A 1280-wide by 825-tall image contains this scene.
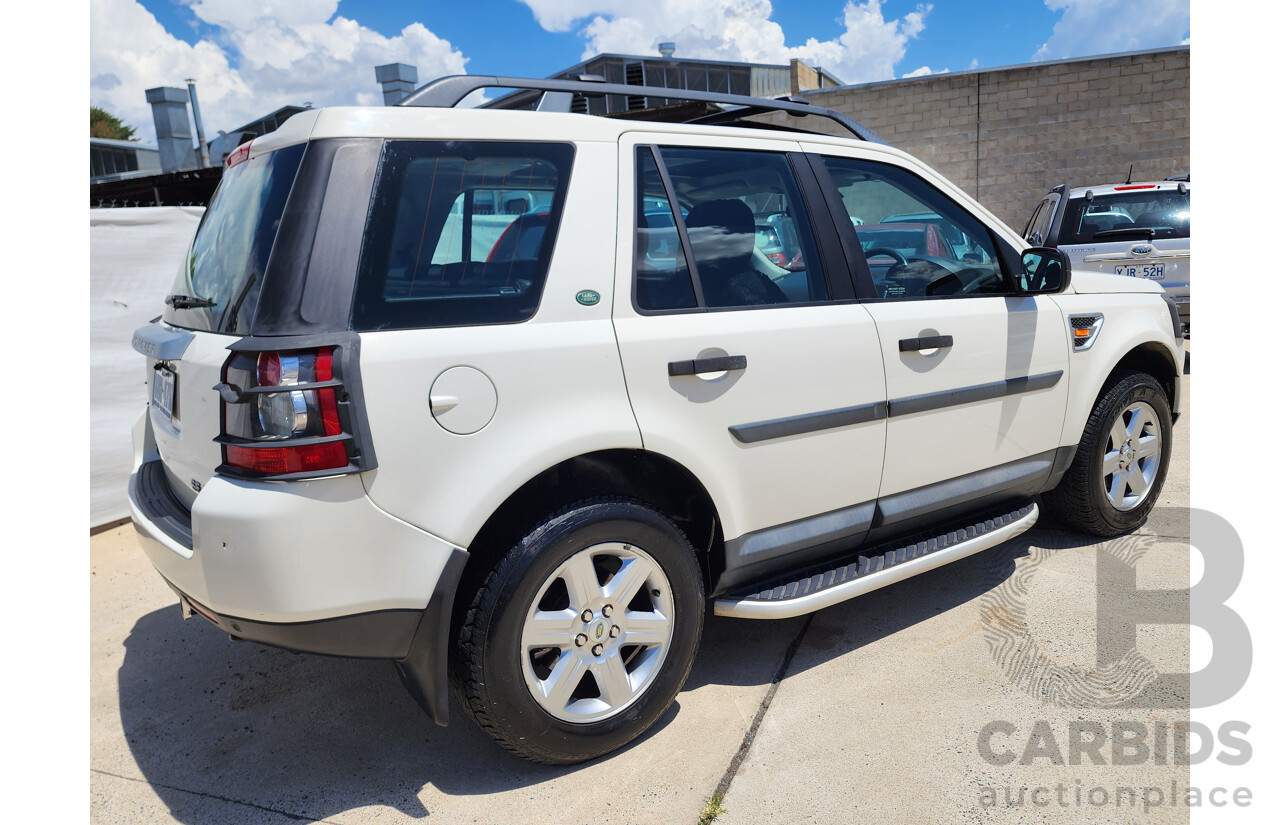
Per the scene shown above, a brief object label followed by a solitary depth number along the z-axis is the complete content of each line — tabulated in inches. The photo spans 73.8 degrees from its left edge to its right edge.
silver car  311.1
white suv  82.3
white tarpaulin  198.4
